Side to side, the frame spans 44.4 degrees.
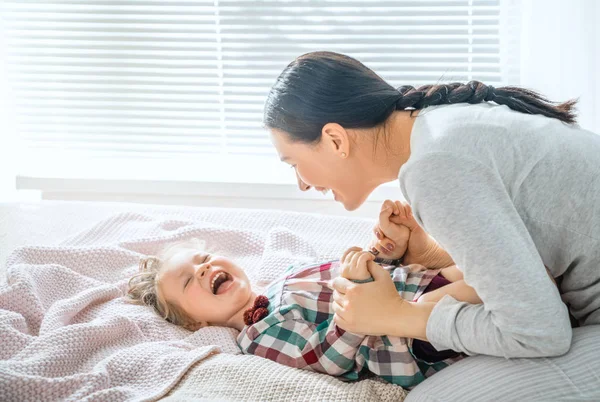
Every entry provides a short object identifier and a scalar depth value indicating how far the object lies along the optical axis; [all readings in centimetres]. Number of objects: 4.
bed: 152
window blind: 299
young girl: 158
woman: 129
